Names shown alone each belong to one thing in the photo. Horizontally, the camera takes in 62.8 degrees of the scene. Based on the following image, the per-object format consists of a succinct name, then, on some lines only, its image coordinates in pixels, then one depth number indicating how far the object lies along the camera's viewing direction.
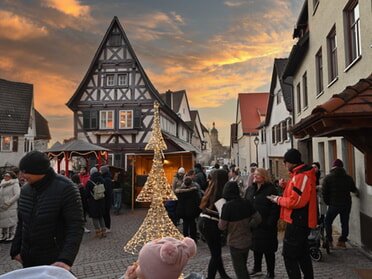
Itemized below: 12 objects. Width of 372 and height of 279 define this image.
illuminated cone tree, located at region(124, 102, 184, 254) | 7.00
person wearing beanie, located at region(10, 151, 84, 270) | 2.91
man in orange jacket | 3.93
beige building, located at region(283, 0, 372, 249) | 3.95
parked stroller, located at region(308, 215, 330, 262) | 5.71
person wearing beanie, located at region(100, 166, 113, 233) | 8.77
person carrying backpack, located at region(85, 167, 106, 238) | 8.26
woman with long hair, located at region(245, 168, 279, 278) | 4.73
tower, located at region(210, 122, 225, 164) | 84.39
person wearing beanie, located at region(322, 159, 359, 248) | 6.50
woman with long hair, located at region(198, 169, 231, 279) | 4.72
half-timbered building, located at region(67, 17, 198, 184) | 22.23
